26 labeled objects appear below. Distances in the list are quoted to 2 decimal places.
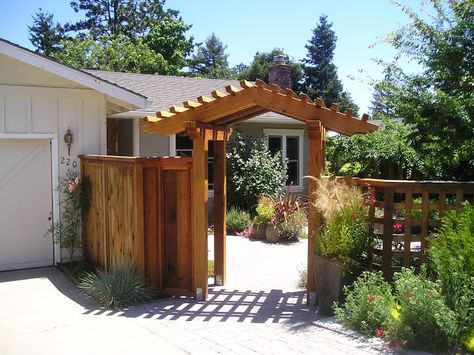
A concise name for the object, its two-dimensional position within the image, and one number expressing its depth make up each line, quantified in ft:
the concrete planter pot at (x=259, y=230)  39.17
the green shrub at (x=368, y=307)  16.87
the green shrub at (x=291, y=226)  38.04
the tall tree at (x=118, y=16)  133.90
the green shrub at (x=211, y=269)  26.75
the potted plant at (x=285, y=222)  38.11
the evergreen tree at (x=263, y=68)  144.87
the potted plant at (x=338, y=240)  19.62
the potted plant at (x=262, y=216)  39.06
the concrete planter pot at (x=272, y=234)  38.14
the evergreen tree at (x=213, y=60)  172.57
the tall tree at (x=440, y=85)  21.76
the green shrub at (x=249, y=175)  44.86
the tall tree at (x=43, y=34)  126.82
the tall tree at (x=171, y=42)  118.01
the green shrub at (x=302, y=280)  24.63
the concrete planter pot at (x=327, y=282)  19.58
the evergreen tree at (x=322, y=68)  144.36
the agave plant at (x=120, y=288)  21.58
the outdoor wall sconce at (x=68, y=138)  28.96
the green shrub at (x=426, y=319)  15.10
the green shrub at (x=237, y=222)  41.93
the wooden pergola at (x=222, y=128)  20.40
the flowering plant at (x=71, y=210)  28.35
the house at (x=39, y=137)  27.37
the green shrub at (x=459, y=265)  15.25
